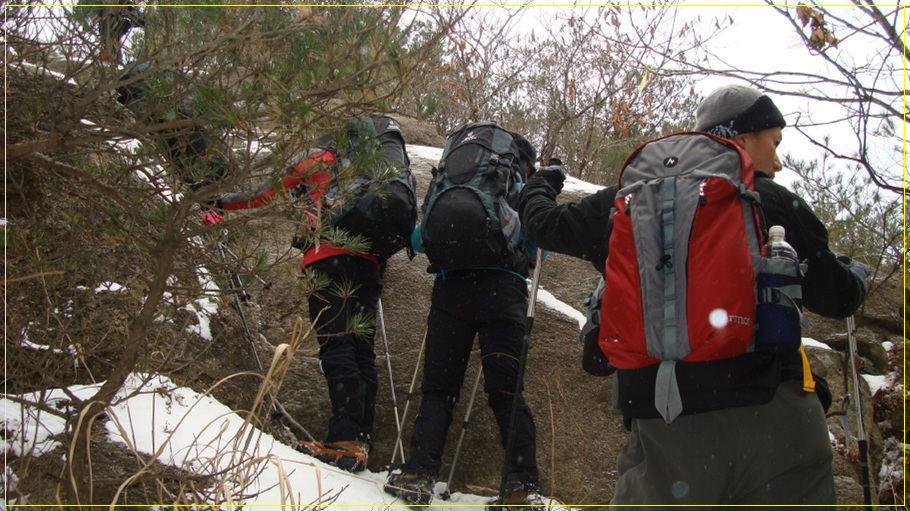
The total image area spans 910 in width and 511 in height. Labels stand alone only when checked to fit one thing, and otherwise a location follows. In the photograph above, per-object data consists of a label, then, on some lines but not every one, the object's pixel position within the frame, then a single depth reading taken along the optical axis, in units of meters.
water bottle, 1.92
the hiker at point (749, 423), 1.92
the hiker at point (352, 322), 3.68
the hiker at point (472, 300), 3.49
